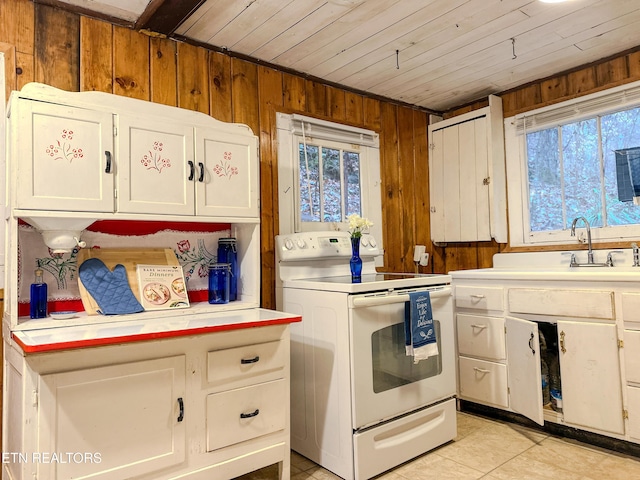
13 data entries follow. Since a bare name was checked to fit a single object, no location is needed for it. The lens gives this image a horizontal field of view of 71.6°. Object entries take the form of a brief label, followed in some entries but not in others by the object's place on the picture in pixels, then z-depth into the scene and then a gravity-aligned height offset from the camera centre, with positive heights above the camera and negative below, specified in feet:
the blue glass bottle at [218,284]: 7.14 -0.40
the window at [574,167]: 8.69 +1.71
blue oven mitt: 6.15 -0.36
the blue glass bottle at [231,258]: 7.43 +0.02
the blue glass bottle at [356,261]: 7.89 -0.12
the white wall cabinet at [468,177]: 10.32 +1.80
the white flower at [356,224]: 7.86 +0.54
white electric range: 6.47 -1.87
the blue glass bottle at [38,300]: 5.79 -0.46
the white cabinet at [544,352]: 7.07 -1.81
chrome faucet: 8.73 +0.25
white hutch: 4.66 -0.95
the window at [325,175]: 8.83 +1.74
